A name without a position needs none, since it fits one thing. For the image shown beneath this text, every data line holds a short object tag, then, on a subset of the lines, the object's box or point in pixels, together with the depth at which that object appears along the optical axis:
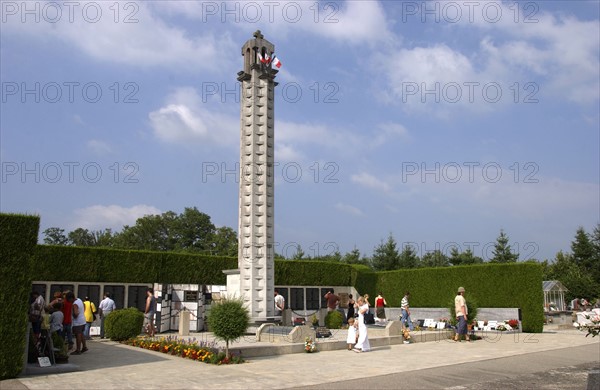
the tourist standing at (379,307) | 25.62
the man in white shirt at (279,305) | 22.03
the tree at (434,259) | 58.19
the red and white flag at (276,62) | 22.38
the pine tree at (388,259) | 50.12
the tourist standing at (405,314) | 20.86
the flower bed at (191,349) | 12.95
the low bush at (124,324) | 17.66
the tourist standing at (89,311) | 17.80
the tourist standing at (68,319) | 14.41
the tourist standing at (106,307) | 18.88
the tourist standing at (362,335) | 15.80
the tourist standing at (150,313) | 18.69
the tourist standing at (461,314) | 18.45
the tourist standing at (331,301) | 25.82
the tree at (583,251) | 52.61
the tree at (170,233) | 67.19
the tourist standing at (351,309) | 23.86
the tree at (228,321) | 12.98
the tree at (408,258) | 52.50
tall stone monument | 20.52
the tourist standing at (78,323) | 14.37
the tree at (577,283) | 43.12
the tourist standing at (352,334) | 16.05
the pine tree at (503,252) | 52.56
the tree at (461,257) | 51.53
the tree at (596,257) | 50.12
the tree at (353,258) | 56.91
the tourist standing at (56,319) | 13.17
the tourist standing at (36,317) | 12.00
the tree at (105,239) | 68.44
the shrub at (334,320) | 24.70
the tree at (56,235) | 71.88
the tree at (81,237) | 73.44
